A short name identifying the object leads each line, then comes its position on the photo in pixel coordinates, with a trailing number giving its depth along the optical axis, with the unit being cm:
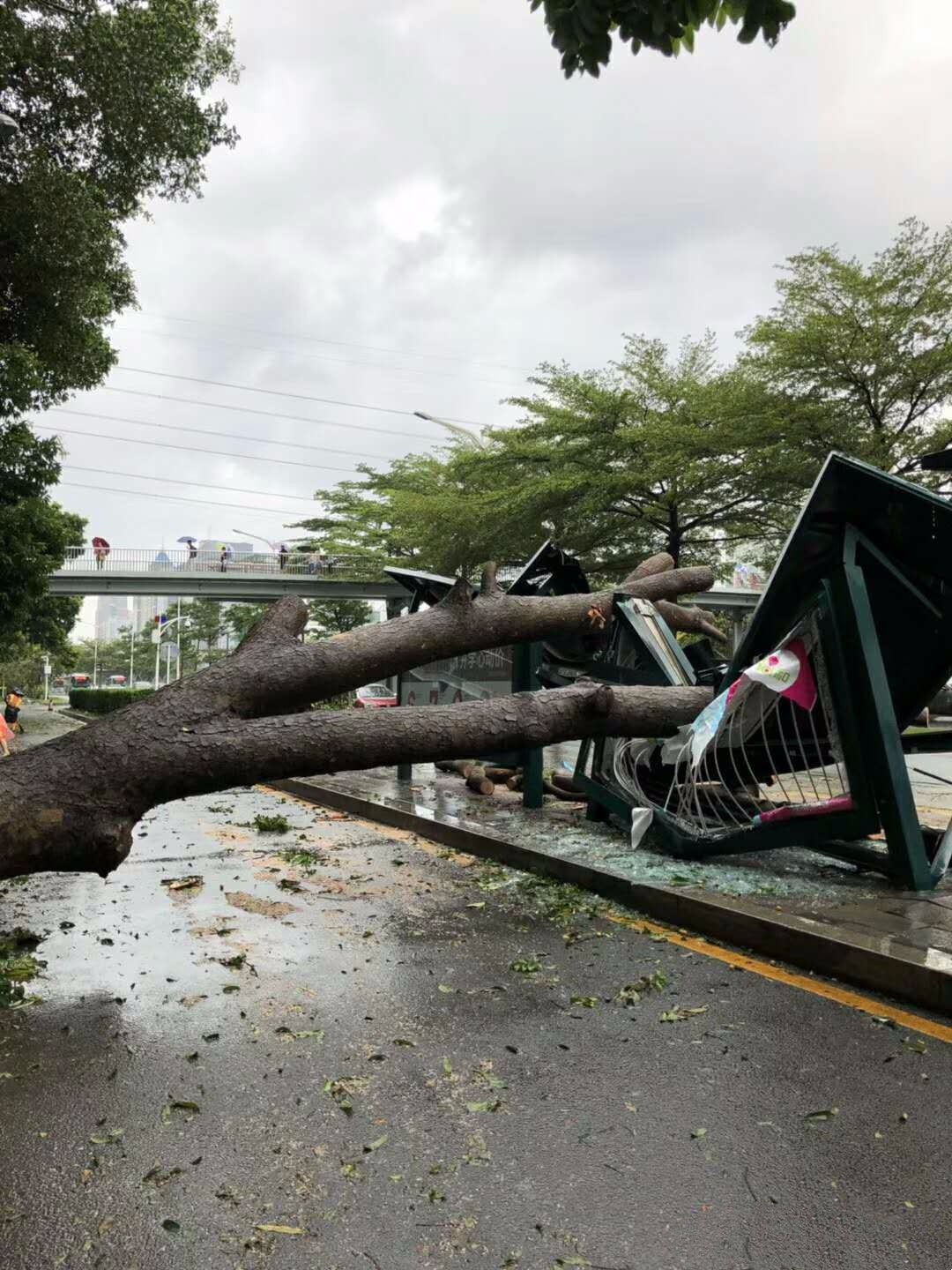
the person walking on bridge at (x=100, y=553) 4388
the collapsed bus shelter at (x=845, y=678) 505
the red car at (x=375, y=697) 2401
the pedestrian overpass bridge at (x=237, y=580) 4353
